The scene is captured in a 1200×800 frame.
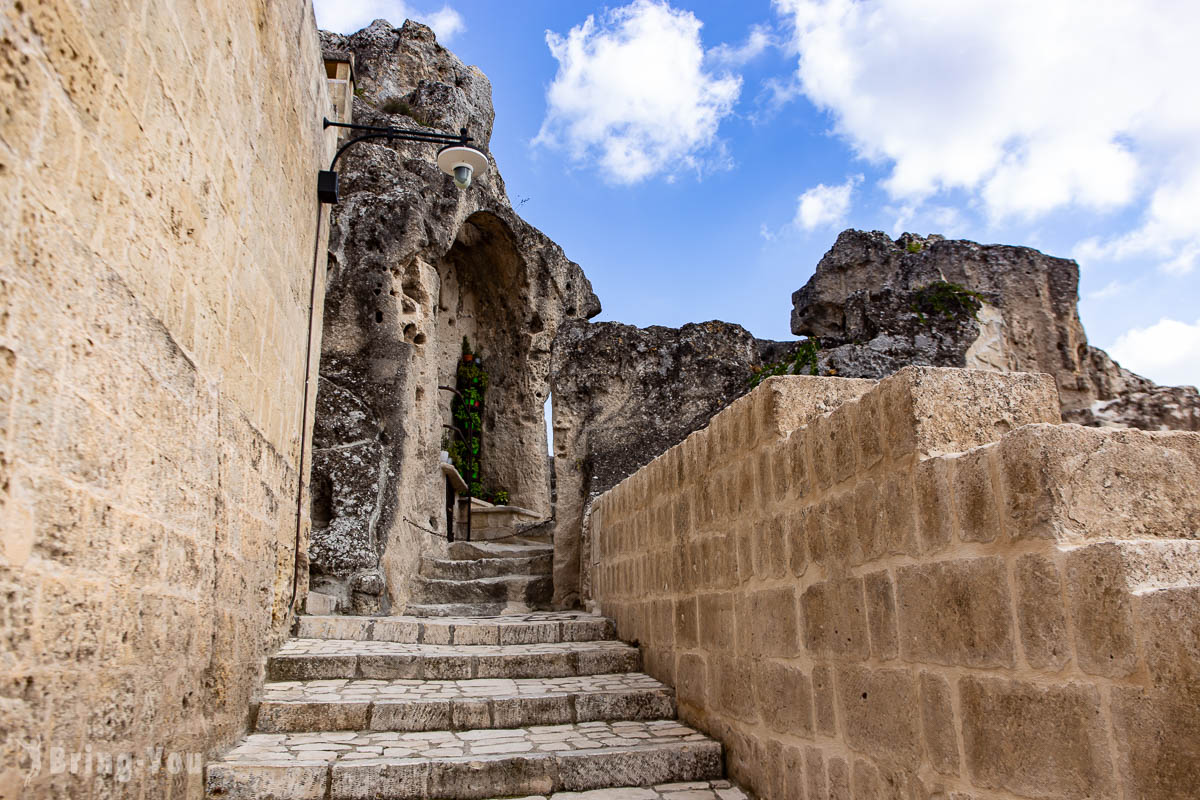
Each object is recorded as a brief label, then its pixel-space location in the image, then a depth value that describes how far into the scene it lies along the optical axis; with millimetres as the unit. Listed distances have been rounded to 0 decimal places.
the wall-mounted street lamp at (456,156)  5738
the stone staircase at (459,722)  3148
